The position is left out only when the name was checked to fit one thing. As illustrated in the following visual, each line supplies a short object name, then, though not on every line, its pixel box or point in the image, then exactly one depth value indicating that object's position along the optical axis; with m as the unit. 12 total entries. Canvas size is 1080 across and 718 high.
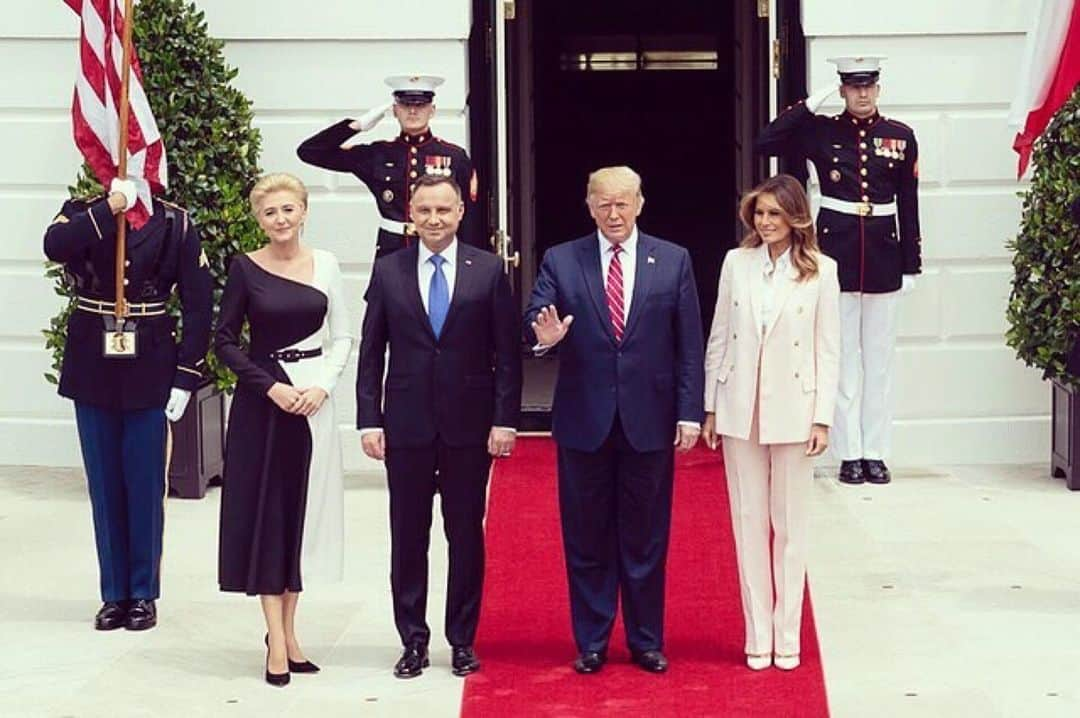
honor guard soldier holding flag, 15.35
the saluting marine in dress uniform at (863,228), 20.00
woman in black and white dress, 13.99
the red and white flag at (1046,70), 16.14
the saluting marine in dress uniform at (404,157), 19.40
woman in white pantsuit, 14.11
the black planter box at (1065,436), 19.69
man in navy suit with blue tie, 13.96
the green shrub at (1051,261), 19.43
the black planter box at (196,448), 19.43
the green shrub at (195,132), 19.35
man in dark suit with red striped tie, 14.04
